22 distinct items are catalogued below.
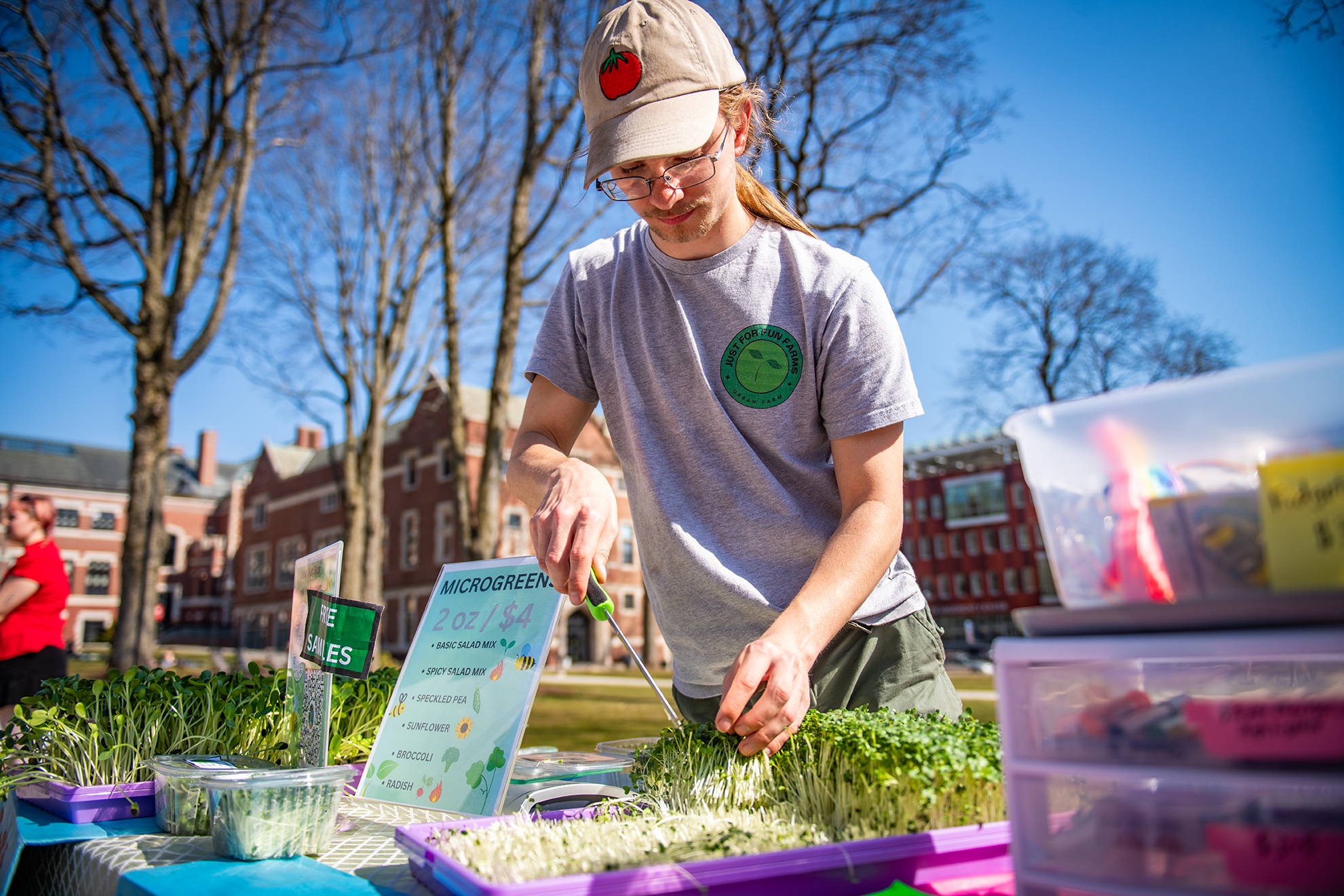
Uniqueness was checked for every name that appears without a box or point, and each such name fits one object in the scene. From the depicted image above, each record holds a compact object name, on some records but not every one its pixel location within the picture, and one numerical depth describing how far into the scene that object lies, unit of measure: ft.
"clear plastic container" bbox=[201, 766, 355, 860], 3.73
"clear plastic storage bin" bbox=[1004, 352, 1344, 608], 2.03
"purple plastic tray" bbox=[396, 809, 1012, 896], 2.61
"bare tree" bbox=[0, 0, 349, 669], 33.73
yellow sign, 1.90
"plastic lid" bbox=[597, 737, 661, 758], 7.00
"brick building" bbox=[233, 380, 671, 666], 126.21
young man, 4.74
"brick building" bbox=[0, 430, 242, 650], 165.58
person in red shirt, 17.85
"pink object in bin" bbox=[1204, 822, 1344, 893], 1.86
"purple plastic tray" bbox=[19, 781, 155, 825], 4.90
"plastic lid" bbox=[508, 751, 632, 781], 5.91
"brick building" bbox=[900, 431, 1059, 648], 163.63
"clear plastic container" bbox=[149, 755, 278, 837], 4.46
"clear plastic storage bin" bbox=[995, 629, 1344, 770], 1.89
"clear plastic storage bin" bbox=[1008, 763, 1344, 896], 1.90
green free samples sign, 5.08
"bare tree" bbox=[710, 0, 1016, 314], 35.45
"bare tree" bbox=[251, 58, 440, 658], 50.19
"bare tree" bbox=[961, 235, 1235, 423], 58.23
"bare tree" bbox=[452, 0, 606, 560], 36.99
